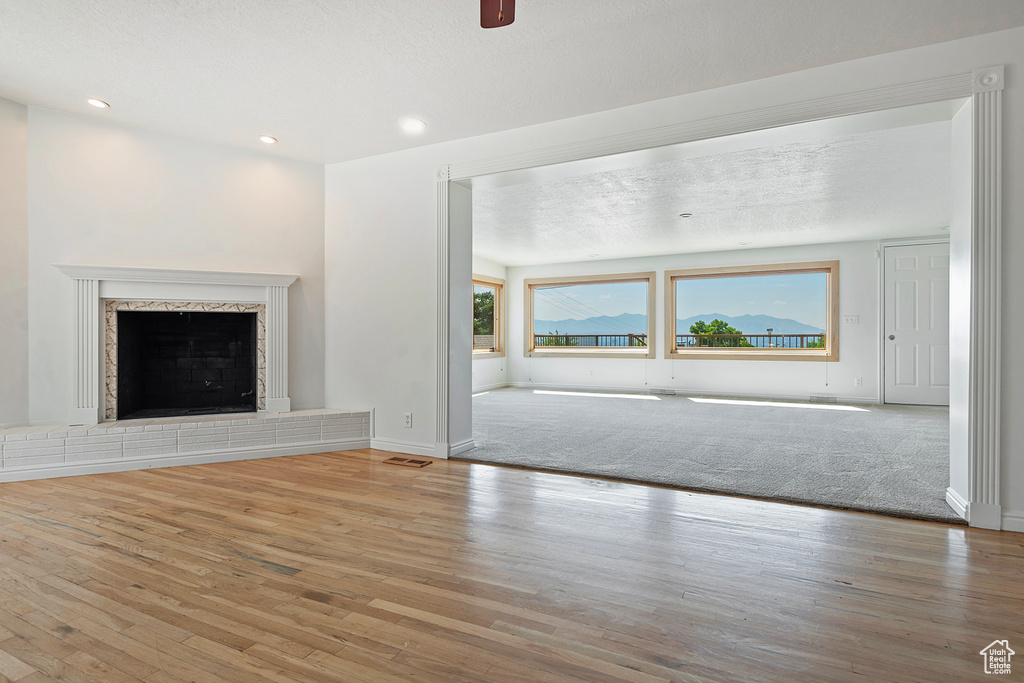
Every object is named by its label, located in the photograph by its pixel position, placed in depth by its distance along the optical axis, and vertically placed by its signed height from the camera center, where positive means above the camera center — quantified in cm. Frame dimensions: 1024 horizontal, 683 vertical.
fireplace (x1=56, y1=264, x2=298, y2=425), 365 +1
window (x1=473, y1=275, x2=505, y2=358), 924 +43
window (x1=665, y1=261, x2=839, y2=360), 760 +47
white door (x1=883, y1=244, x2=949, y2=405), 664 +21
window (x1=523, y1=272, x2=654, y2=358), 913 +47
